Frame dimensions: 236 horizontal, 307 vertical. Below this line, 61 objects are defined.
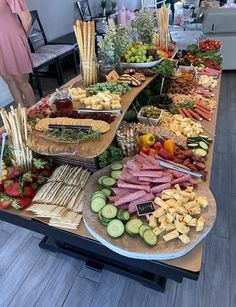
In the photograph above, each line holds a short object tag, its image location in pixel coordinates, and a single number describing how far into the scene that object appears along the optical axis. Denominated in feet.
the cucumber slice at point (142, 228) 3.40
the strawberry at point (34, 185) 4.45
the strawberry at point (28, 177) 4.39
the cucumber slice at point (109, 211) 3.62
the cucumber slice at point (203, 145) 5.23
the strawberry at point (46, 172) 4.76
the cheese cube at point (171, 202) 3.62
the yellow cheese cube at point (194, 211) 3.56
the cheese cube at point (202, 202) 3.70
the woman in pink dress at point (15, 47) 8.21
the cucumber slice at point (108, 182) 4.13
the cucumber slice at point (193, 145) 5.23
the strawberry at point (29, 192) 4.26
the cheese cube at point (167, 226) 3.41
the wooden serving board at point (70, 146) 3.61
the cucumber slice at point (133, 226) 3.44
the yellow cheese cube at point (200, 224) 3.41
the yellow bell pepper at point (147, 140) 5.19
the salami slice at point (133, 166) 4.14
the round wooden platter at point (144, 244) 3.22
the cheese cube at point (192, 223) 3.43
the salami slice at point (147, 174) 4.00
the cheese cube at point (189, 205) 3.59
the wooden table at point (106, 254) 3.26
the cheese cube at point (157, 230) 3.40
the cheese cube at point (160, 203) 3.60
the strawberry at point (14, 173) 4.42
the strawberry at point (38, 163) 4.59
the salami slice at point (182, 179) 4.02
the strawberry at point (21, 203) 4.11
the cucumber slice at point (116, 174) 4.28
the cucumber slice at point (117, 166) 4.42
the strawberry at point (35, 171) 4.66
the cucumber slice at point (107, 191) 4.02
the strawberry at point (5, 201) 4.15
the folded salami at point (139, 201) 3.73
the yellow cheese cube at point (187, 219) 3.43
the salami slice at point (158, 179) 3.98
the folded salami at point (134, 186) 3.90
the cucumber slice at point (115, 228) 3.43
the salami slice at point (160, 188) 3.91
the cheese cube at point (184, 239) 3.26
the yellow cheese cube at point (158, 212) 3.55
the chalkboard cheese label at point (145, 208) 3.61
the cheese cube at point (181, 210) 3.53
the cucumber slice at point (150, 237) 3.29
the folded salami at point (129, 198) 3.78
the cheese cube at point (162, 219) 3.50
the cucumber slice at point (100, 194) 3.90
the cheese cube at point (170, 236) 3.31
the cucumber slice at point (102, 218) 3.58
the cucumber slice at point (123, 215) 3.59
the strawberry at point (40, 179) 4.57
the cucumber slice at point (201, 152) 5.07
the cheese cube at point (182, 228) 3.34
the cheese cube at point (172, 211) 3.51
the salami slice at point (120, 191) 3.94
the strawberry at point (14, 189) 4.18
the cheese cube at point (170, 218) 3.47
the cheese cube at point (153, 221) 3.48
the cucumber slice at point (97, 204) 3.78
